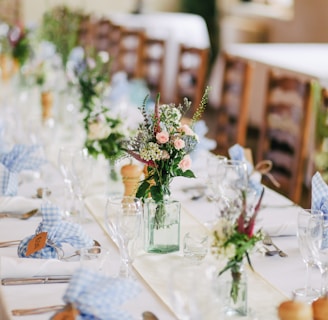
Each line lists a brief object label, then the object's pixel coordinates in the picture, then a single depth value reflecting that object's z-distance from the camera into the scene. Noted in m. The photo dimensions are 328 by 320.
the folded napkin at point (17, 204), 2.92
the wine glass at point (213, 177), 2.93
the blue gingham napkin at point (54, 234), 2.39
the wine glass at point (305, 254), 2.18
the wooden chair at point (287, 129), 4.52
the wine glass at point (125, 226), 2.23
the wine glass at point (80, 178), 2.88
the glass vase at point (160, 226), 2.52
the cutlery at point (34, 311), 2.00
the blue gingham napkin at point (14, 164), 3.08
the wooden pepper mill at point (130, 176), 3.06
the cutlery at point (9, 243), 2.54
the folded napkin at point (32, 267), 2.24
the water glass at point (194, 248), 2.43
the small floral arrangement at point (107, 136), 3.31
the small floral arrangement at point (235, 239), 1.89
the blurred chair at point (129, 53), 7.45
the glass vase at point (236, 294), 1.96
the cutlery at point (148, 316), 2.00
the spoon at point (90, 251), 2.21
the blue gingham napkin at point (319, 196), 2.61
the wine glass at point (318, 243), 2.15
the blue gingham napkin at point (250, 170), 3.04
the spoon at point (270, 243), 2.53
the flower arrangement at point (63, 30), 4.96
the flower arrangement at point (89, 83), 3.96
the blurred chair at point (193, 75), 6.15
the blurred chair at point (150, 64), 7.05
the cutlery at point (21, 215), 2.86
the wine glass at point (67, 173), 2.94
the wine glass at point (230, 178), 2.81
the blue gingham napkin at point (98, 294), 1.80
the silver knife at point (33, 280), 2.20
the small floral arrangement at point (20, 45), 5.62
